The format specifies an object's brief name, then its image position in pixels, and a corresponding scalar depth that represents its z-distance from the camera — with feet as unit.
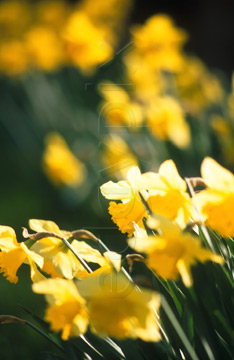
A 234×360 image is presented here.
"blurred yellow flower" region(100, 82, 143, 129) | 14.35
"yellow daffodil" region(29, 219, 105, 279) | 6.11
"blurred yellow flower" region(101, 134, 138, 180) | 15.84
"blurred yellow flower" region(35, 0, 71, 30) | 25.61
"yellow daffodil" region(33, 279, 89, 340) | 5.23
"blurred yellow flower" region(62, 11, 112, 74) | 16.44
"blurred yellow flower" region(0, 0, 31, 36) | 24.20
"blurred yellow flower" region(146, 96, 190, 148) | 15.11
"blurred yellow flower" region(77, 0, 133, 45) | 24.17
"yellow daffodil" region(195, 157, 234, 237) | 5.31
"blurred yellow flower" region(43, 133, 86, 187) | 18.80
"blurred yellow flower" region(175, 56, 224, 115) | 16.85
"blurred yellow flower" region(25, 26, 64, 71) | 21.98
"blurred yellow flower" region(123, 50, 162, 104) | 18.07
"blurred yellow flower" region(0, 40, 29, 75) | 21.18
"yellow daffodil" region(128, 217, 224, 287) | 5.02
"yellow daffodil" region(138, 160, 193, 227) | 5.86
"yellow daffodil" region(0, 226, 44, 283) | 6.12
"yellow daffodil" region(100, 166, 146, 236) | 6.12
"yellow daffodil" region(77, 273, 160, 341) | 5.04
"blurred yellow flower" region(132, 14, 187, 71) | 17.01
